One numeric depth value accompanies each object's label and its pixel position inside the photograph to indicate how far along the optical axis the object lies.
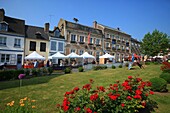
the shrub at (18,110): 4.01
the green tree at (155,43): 34.94
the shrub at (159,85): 7.97
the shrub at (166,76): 10.02
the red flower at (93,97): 3.75
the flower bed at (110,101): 3.90
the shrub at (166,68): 11.87
